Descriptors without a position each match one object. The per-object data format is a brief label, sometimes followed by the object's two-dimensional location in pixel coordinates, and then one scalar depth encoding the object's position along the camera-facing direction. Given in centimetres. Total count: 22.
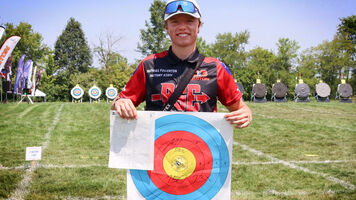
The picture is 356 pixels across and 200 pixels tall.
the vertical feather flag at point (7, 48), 996
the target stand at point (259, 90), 2611
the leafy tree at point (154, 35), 4547
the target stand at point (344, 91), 2514
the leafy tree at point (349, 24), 2919
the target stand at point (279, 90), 2719
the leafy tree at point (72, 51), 5059
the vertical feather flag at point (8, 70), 1777
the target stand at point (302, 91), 2586
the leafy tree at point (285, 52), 4697
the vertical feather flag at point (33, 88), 2596
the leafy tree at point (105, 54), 4591
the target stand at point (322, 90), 2573
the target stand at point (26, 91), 2283
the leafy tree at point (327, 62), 4580
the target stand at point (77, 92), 3076
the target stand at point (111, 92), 2966
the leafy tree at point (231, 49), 4903
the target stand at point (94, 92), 3033
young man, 183
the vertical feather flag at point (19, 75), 2024
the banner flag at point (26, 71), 2149
